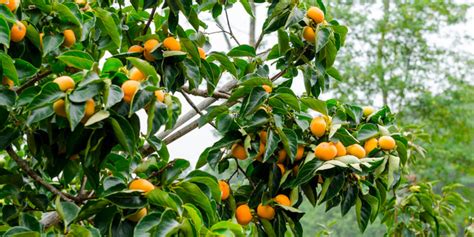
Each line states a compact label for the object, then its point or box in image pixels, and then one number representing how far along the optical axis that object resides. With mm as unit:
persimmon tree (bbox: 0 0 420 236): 2627
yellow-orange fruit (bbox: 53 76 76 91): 2605
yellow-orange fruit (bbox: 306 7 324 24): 3294
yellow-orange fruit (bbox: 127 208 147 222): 2704
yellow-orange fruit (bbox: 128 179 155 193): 2747
